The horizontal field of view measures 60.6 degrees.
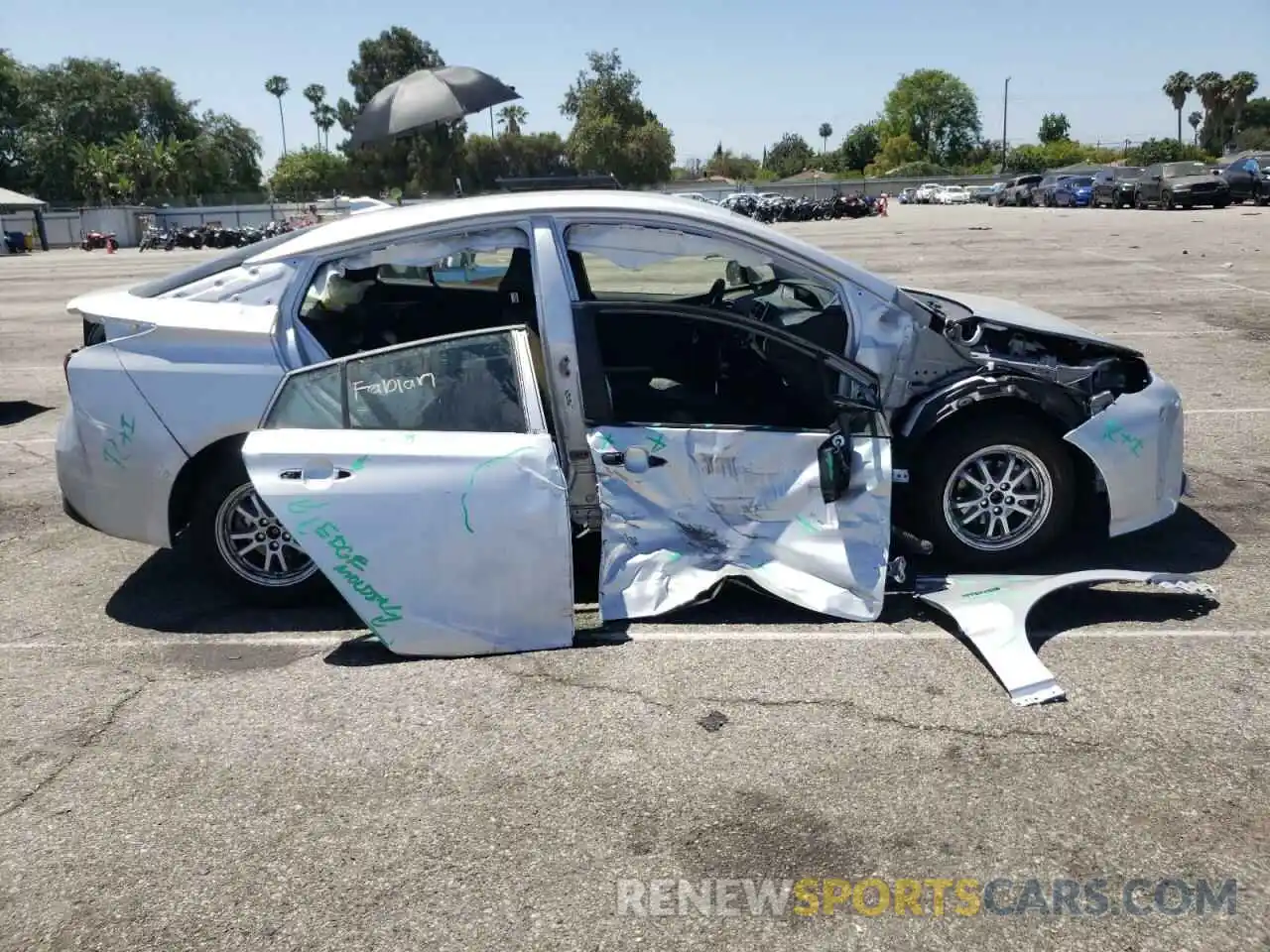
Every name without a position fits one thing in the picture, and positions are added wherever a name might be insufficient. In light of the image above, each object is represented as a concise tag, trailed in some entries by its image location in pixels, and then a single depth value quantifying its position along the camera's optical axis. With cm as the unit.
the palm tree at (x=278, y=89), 13800
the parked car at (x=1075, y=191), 4931
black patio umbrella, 880
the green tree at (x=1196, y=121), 10991
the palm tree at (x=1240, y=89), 9681
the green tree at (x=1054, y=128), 12281
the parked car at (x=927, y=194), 7281
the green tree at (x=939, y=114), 12912
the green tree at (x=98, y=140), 8156
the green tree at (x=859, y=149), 12425
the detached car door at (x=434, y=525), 412
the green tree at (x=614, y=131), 6041
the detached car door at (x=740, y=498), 452
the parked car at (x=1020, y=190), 5734
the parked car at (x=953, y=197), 7056
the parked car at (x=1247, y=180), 3884
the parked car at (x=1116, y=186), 4394
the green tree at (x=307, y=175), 8769
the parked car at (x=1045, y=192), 5239
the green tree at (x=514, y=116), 9362
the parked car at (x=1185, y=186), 3828
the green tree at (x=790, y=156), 12925
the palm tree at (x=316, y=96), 13388
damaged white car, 423
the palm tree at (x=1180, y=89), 10425
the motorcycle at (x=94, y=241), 5394
